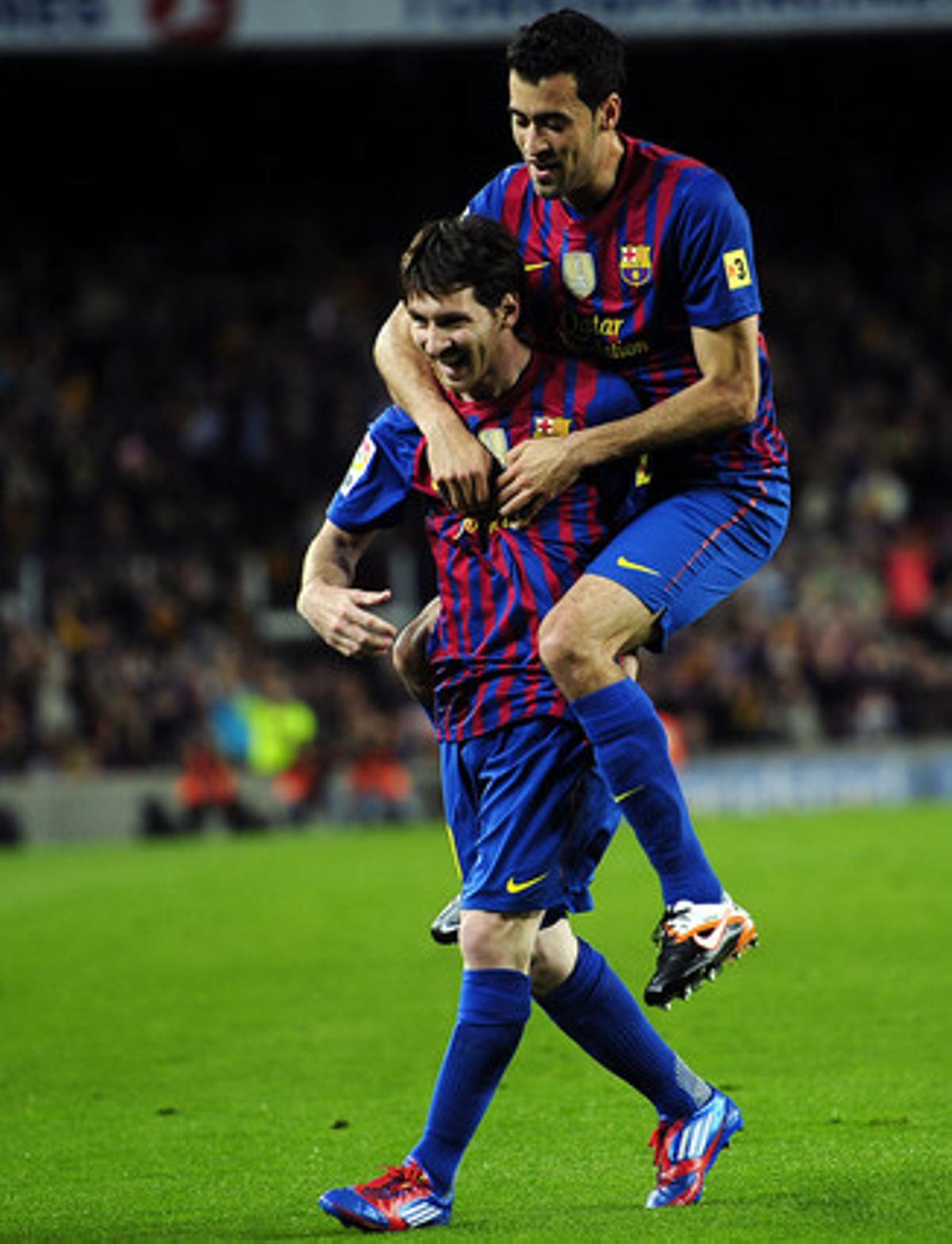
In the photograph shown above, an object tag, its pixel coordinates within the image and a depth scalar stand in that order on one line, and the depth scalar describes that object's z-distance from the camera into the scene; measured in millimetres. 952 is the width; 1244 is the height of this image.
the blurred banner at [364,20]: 44812
